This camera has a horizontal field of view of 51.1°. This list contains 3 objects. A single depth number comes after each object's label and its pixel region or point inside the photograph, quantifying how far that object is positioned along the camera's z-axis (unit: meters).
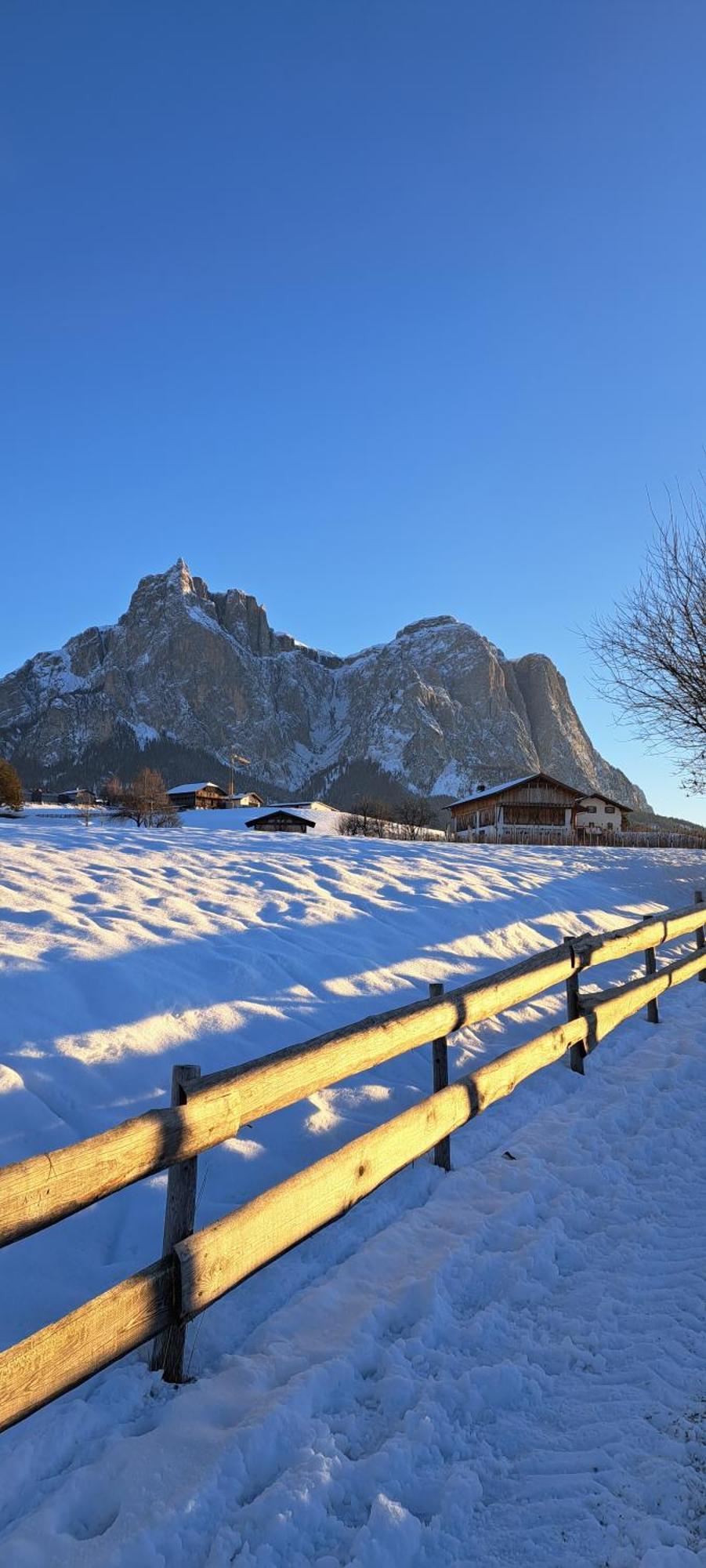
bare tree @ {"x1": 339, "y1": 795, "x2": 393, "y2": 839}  44.72
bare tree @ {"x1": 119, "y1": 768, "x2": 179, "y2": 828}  62.97
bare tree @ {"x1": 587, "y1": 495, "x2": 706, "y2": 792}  18.31
